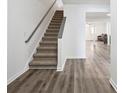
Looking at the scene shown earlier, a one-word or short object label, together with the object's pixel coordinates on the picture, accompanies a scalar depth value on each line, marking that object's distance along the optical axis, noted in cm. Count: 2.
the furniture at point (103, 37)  957
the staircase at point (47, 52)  311
